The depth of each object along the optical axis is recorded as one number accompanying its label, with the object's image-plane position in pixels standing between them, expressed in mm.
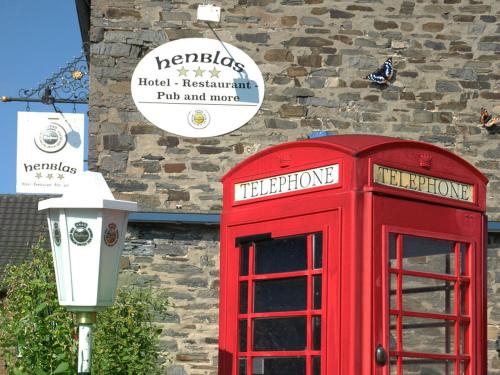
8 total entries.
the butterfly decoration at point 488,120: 11086
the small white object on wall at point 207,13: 10828
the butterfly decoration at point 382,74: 10992
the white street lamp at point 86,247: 5371
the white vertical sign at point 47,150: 14531
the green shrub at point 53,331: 6922
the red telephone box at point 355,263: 5785
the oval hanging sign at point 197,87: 10711
